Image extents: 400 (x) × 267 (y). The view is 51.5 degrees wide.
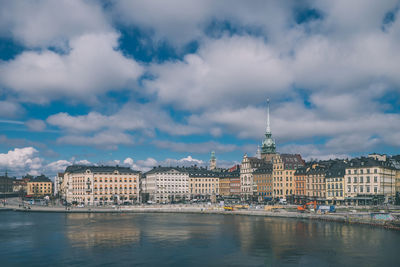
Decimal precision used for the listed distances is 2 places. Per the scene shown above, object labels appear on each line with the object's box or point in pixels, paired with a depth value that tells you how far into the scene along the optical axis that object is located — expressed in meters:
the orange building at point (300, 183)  159.62
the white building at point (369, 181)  130.62
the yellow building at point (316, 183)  150.00
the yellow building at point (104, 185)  182.00
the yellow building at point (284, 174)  166.12
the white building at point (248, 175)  185.65
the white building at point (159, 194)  198.88
